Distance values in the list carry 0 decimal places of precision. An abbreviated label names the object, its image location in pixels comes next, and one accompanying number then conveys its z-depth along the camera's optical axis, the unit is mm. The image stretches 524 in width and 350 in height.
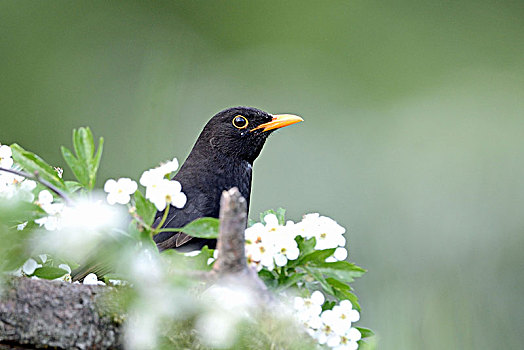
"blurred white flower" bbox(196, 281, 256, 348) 2459
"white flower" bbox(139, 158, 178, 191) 2970
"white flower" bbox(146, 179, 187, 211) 2931
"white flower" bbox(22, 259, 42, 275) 3051
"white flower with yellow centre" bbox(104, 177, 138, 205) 2914
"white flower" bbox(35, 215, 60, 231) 2906
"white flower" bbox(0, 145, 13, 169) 3613
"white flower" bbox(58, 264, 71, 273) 3271
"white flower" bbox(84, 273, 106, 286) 3524
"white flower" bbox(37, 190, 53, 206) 2911
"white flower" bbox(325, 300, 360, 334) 3037
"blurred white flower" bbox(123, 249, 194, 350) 2504
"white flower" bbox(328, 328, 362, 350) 3038
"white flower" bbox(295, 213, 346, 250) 3209
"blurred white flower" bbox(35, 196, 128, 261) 2683
